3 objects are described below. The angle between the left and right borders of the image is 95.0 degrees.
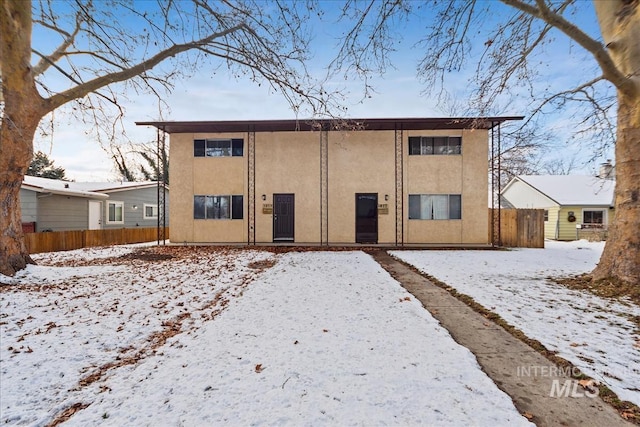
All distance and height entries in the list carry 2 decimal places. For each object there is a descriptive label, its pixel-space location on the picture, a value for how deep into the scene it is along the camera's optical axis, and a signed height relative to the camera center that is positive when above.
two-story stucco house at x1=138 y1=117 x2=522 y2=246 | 13.12 +1.37
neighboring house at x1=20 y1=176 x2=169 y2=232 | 13.06 +0.49
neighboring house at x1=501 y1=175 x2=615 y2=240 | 19.20 +0.76
